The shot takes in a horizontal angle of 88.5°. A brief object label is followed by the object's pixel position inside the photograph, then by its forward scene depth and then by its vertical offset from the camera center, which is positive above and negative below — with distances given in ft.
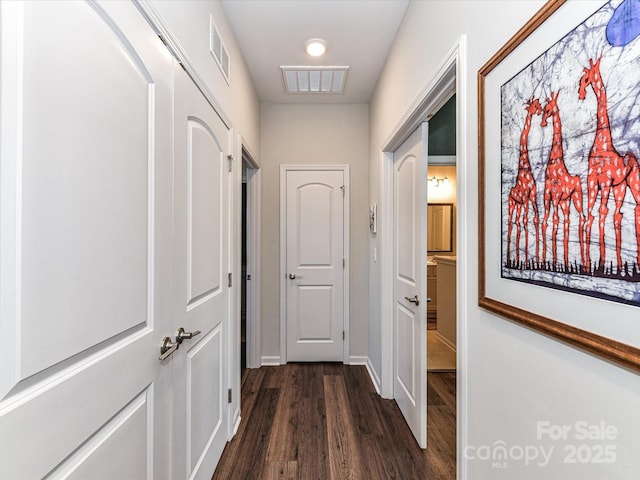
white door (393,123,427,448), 6.51 -0.82
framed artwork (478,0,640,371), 2.04 +0.52
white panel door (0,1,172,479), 1.96 +0.03
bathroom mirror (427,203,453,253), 17.07 +0.94
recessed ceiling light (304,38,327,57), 7.55 +4.64
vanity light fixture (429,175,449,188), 17.30 +3.31
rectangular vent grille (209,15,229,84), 5.67 +3.60
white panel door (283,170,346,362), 11.03 -0.67
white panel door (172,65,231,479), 4.41 -0.57
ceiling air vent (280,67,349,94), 8.73 +4.65
